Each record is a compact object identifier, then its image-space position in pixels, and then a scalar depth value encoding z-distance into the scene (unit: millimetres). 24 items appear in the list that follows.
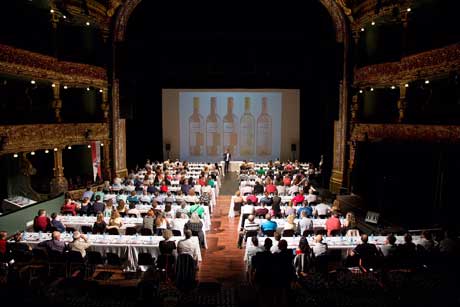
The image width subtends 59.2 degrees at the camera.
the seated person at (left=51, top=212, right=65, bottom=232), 10445
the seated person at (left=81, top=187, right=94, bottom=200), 14424
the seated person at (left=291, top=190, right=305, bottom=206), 13734
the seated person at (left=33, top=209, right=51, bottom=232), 10523
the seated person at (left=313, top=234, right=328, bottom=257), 8523
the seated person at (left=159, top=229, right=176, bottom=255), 8727
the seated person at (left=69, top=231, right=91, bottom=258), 8680
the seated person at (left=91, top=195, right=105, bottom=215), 12266
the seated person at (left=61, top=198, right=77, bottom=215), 12414
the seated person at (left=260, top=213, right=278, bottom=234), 10469
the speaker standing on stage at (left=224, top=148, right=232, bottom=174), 24422
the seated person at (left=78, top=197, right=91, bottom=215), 12383
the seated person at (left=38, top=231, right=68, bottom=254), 8695
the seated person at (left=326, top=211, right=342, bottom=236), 10328
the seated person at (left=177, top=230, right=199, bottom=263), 8391
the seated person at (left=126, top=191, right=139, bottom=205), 13413
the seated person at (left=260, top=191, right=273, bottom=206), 13586
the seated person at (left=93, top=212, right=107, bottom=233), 10086
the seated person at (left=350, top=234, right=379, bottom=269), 8289
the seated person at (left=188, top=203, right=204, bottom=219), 12211
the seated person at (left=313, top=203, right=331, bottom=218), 12487
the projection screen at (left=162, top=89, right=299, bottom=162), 25641
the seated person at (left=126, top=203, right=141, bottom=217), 11895
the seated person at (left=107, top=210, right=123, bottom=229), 10547
